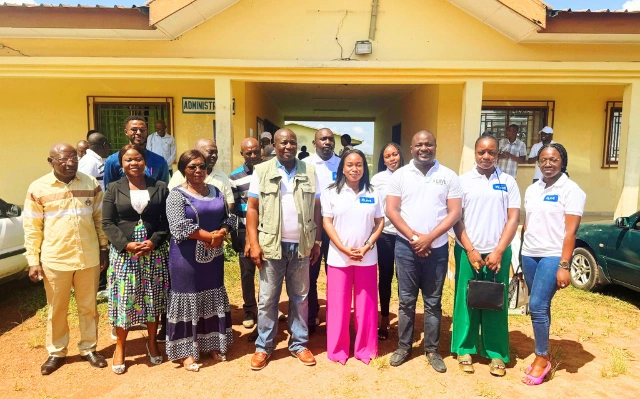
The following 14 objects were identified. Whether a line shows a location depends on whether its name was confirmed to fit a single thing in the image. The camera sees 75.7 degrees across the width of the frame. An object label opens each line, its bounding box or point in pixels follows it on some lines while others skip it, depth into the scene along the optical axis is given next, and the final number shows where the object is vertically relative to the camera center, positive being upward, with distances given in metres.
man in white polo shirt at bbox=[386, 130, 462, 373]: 3.18 -0.49
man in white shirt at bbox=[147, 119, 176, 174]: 7.38 +0.28
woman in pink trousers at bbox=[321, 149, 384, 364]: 3.28 -0.77
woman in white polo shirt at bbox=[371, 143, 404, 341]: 3.84 -0.81
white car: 4.38 -0.97
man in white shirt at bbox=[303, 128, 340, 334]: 3.89 -0.11
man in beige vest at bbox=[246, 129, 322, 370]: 3.23 -0.56
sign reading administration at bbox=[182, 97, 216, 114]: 7.98 +1.02
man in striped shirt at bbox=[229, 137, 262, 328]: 3.91 -0.42
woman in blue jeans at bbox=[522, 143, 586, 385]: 3.02 -0.56
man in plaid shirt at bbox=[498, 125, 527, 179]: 7.54 +0.19
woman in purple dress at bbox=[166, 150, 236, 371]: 3.14 -0.81
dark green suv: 4.73 -1.12
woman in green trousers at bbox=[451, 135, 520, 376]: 3.17 -0.66
